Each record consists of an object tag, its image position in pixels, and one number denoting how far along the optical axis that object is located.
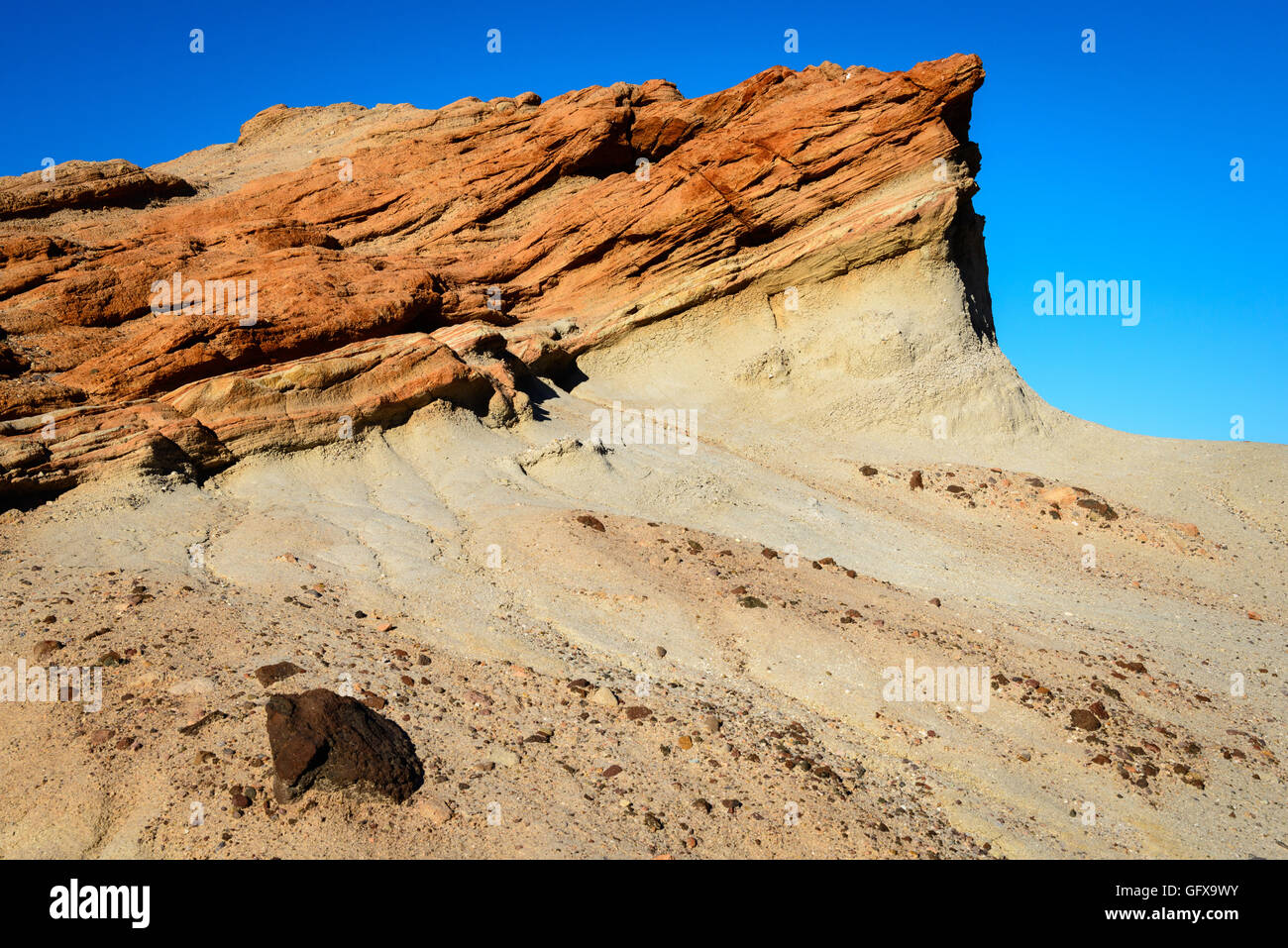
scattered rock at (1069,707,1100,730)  8.84
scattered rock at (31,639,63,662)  7.32
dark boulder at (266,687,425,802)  5.87
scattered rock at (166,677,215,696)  6.98
